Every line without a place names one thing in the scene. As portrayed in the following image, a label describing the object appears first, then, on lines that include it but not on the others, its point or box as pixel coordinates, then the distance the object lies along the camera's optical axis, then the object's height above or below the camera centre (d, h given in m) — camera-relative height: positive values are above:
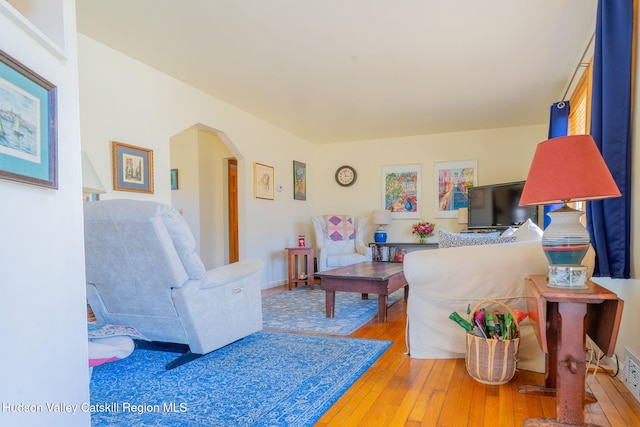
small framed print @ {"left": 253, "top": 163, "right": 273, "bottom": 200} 5.14 +0.39
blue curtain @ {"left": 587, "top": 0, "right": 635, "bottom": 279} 1.91 +0.38
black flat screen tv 5.18 -0.03
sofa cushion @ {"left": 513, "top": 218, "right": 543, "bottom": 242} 2.63 -0.20
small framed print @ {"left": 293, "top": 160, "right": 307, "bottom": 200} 6.20 +0.47
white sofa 2.23 -0.51
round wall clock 6.74 +0.58
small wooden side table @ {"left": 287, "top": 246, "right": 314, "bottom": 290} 5.26 -0.84
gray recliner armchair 2.05 -0.43
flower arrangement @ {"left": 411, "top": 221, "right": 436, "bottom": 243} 6.14 -0.36
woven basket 1.99 -0.82
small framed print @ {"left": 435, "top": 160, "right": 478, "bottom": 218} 6.01 +0.36
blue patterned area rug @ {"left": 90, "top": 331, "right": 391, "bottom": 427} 1.68 -0.94
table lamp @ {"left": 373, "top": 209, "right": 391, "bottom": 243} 6.21 -0.21
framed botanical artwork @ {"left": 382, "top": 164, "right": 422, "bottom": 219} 6.35 +0.29
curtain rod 2.92 +1.23
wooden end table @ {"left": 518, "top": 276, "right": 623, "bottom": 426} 1.48 -0.53
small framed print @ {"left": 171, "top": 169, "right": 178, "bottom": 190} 5.87 +0.50
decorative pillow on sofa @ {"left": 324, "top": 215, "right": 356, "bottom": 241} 5.84 -0.31
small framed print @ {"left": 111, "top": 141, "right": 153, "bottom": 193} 3.18 +0.38
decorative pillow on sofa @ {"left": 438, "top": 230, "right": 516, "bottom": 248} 2.96 -0.26
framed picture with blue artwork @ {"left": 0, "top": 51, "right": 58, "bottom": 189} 0.93 +0.23
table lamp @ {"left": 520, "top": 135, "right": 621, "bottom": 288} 1.54 +0.06
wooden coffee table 3.35 -0.69
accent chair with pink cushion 5.59 -0.44
